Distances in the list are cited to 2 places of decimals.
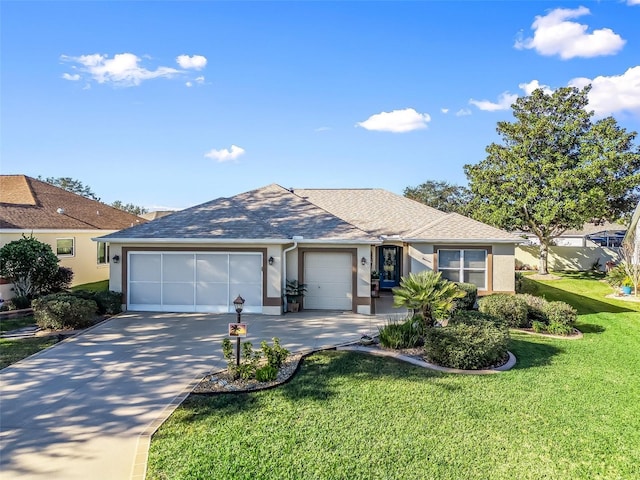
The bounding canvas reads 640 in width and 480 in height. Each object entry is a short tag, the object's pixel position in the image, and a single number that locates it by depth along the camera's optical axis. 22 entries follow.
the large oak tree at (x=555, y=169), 24.92
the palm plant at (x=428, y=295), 9.95
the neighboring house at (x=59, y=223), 17.30
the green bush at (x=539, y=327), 11.77
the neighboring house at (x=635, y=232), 22.58
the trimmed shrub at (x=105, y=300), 13.20
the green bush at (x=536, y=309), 12.35
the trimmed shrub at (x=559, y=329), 11.45
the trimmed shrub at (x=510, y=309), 12.19
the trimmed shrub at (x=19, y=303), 14.07
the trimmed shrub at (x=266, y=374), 7.27
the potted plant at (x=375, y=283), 17.23
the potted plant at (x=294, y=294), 14.23
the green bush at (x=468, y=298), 14.05
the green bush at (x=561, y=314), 11.71
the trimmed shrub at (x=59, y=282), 15.72
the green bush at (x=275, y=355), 7.69
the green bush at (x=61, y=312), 11.04
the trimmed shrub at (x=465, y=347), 8.17
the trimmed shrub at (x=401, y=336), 9.57
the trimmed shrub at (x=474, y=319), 9.58
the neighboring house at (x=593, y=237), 33.65
